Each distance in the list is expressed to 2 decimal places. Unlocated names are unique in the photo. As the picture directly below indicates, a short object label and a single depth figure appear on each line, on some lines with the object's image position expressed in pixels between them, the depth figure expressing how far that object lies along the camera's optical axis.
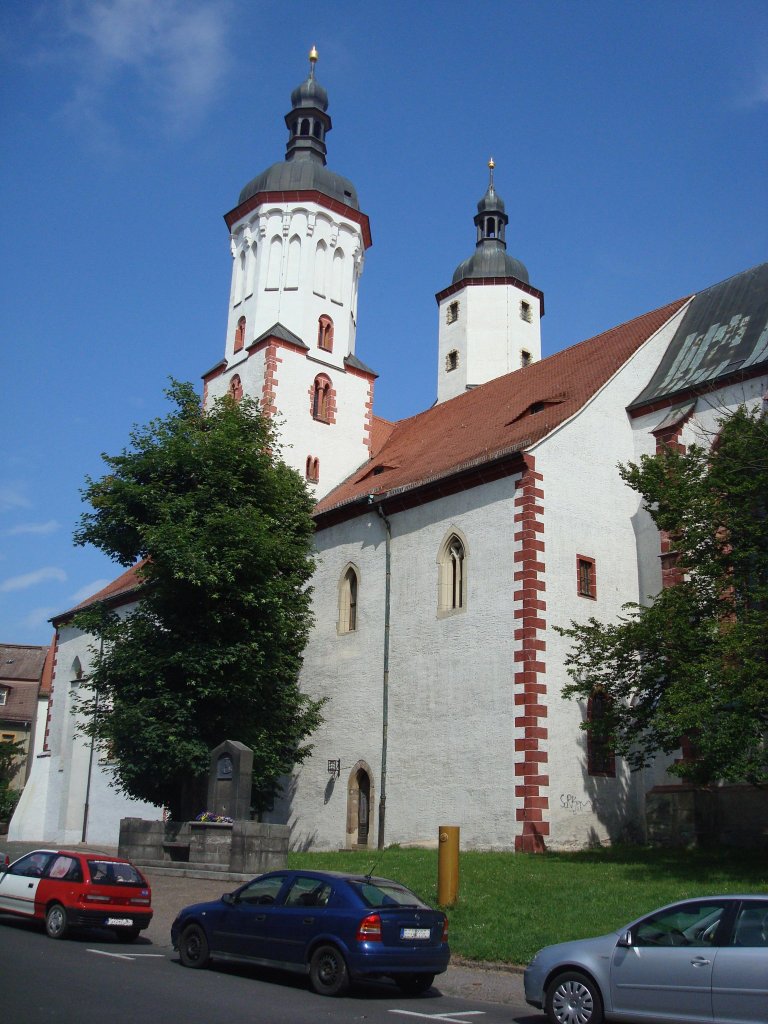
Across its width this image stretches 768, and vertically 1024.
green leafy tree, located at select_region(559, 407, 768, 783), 16.30
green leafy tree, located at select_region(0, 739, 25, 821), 52.62
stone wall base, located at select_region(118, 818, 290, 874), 19.52
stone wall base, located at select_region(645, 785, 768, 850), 20.95
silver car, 8.45
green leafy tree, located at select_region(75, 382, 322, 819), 23.78
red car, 13.52
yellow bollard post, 14.88
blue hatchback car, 10.67
